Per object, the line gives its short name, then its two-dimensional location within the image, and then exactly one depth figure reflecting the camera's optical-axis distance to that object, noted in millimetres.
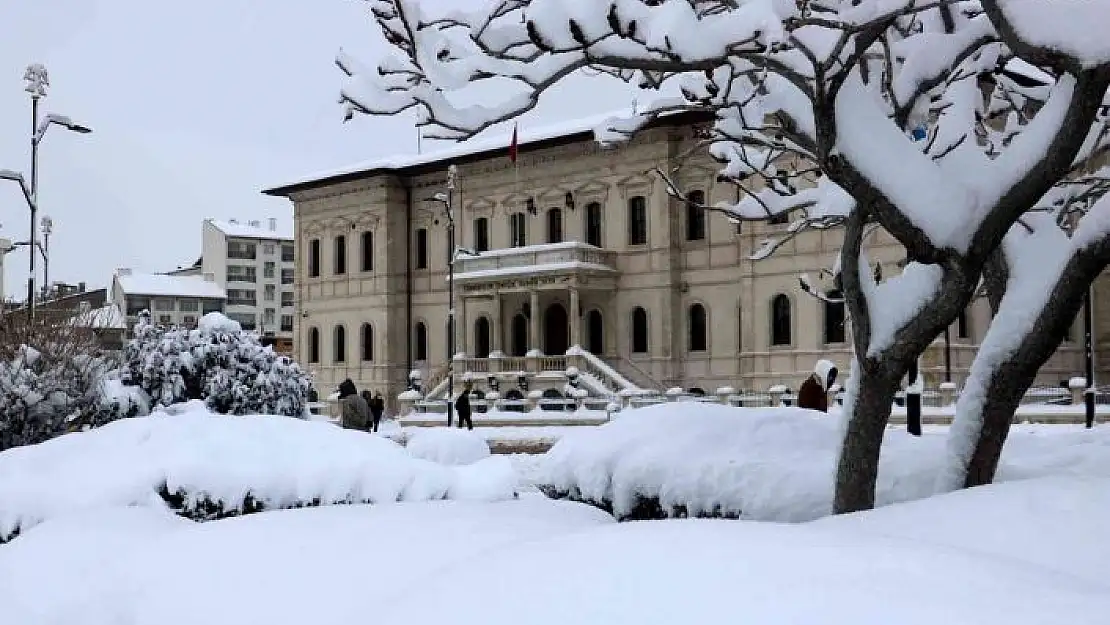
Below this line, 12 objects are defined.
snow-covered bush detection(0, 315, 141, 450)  17031
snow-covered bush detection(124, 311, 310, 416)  22969
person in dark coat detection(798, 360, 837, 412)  17938
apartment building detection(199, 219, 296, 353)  103750
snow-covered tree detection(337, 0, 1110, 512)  6621
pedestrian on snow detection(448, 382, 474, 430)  32997
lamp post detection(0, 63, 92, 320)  24781
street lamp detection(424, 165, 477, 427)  34625
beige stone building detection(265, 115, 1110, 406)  38219
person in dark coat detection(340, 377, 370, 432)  22062
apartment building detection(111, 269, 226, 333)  100438
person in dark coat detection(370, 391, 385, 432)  34125
